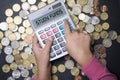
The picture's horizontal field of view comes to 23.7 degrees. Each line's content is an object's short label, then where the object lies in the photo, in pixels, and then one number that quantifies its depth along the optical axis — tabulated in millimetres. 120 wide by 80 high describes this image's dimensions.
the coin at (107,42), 845
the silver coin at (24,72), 853
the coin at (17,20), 843
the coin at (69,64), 840
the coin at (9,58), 853
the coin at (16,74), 855
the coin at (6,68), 855
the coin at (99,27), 842
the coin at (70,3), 837
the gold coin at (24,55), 849
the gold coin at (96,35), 842
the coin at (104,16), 842
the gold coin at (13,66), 854
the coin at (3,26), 849
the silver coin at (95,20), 841
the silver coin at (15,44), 849
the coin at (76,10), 837
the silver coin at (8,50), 851
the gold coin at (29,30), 837
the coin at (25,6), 841
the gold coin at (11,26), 848
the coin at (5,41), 850
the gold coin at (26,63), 850
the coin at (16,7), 846
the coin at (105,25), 842
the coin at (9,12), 848
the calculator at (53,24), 812
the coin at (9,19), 848
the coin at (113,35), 846
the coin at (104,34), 844
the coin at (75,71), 842
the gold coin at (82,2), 840
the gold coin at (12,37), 848
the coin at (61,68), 841
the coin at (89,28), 839
